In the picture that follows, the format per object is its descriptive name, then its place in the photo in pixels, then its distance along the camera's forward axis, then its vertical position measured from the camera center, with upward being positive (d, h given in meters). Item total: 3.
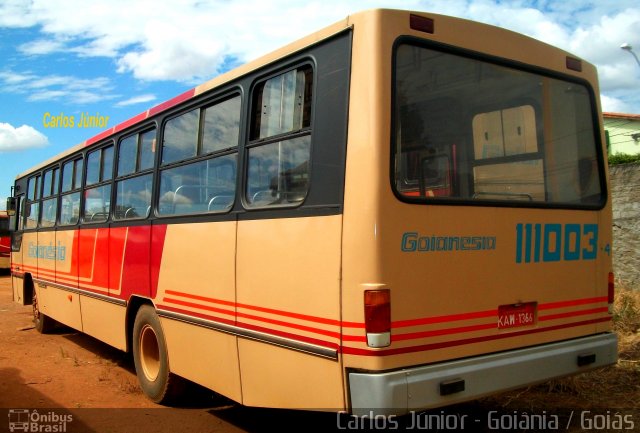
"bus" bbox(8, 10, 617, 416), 3.47 +0.35
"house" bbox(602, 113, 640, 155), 31.65 +8.46
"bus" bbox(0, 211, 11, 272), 23.37 +0.71
